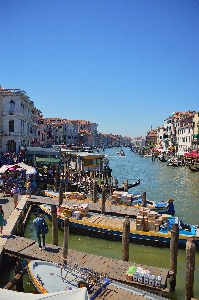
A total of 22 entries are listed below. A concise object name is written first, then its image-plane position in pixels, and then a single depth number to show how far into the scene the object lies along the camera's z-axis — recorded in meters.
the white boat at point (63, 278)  8.84
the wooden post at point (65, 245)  10.68
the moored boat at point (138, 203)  20.06
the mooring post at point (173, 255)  10.46
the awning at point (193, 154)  58.88
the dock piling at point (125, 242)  11.38
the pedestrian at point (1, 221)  12.77
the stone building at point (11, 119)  38.03
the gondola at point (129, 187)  27.02
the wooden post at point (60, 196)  18.95
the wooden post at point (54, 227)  12.84
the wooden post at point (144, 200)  19.39
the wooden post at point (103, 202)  17.97
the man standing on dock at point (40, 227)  11.54
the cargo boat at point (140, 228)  14.16
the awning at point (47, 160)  31.04
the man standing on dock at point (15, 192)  17.52
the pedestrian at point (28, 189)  20.85
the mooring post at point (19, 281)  9.74
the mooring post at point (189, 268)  9.17
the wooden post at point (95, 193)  20.40
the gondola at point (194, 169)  49.12
